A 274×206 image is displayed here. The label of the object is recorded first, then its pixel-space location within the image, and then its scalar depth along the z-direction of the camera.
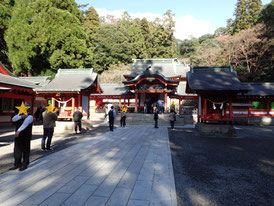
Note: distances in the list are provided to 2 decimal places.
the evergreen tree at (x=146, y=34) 46.04
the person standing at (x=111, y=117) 11.68
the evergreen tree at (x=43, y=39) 22.62
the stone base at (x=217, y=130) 10.76
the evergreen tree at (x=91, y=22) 41.81
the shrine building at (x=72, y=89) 14.08
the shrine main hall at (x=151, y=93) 11.70
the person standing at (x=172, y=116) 13.18
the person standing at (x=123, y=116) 14.80
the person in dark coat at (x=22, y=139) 4.44
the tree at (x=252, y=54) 25.31
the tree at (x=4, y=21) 23.04
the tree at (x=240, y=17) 32.45
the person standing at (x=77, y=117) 10.35
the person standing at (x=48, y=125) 6.47
